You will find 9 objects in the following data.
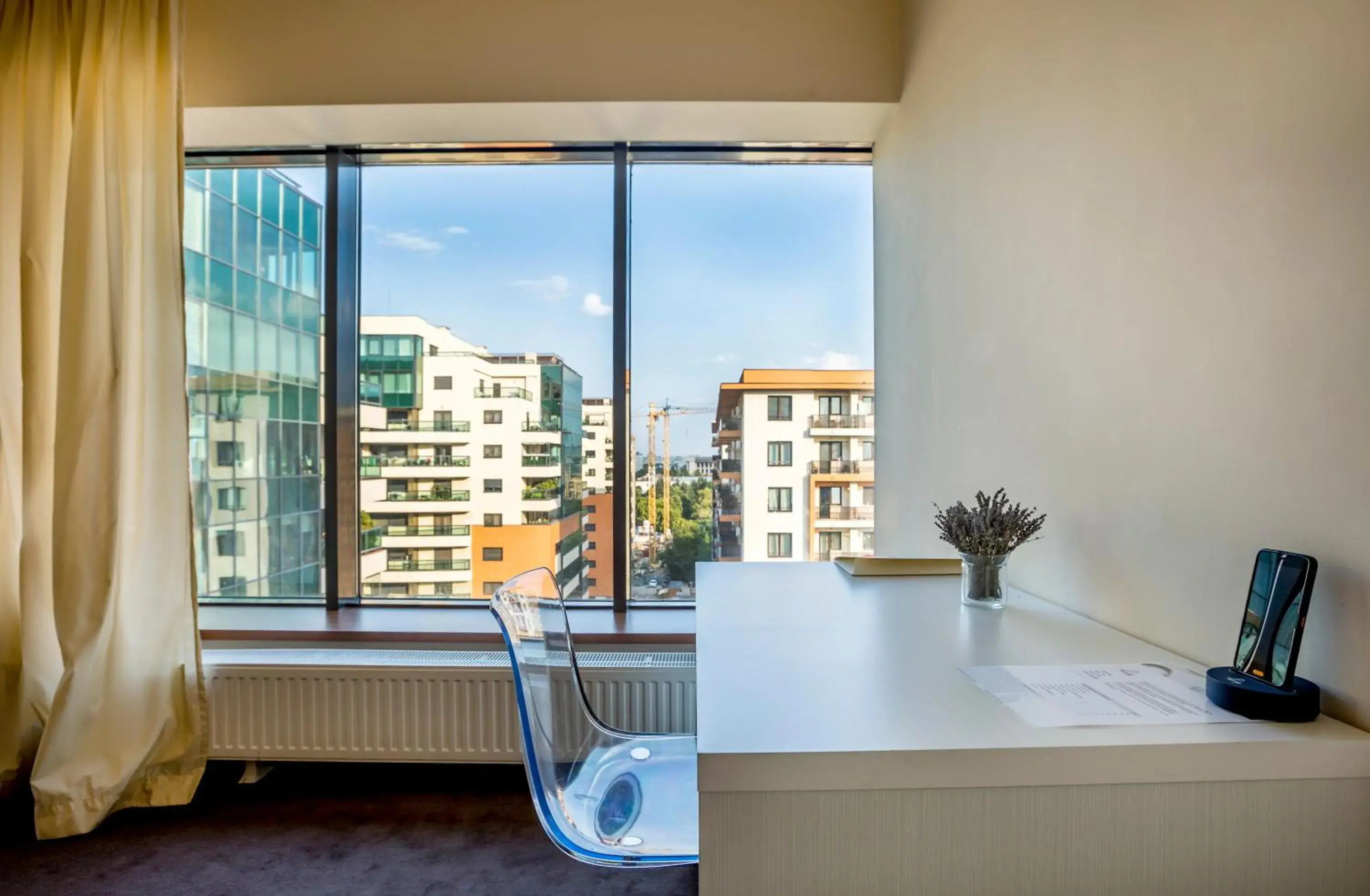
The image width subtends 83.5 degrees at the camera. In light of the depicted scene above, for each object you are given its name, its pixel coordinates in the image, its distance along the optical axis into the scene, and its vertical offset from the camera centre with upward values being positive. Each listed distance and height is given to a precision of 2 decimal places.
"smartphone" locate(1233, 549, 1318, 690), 0.83 -0.19
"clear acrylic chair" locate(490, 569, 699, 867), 1.24 -0.63
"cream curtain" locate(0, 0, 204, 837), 2.14 +0.11
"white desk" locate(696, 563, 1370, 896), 0.74 -0.36
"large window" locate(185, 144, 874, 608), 2.69 +0.29
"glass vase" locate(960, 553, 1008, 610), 1.41 -0.25
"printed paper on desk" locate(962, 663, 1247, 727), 0.83 -0.29
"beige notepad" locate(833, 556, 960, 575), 1.74 -0.27
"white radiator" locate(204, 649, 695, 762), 2.27 -0.77
